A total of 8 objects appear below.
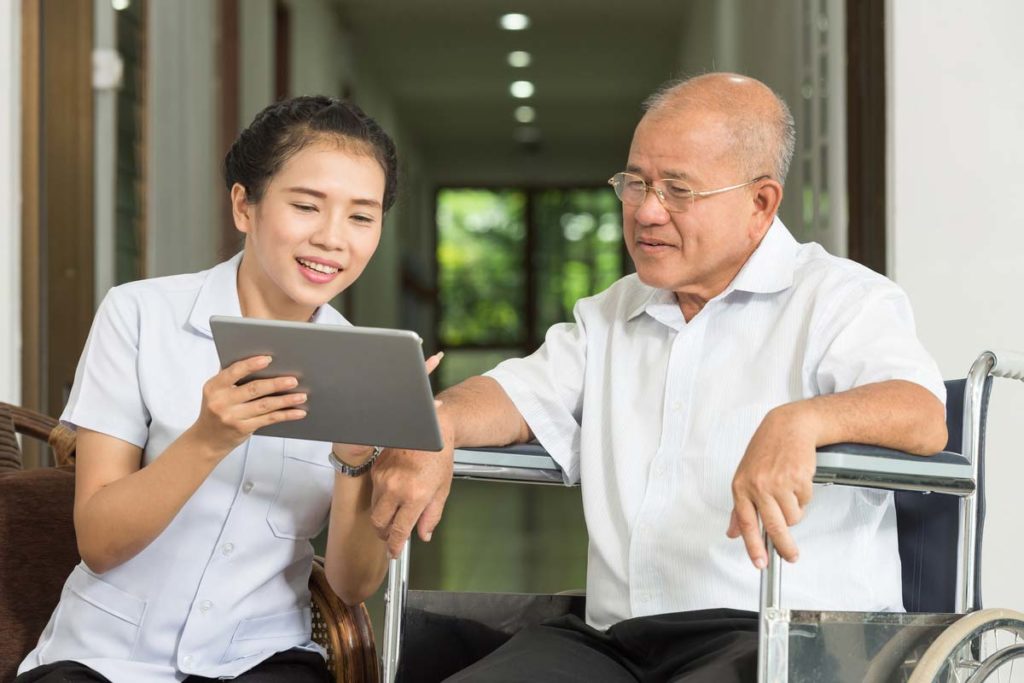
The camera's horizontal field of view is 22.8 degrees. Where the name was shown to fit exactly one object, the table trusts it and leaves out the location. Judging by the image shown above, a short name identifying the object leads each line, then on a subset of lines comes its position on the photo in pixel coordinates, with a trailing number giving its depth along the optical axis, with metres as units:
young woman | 3.02
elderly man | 3.06
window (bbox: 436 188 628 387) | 24.90
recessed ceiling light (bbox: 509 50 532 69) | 15.88
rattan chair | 3.17
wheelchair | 2.87
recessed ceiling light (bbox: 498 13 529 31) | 13.84
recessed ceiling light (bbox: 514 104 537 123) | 20.05
